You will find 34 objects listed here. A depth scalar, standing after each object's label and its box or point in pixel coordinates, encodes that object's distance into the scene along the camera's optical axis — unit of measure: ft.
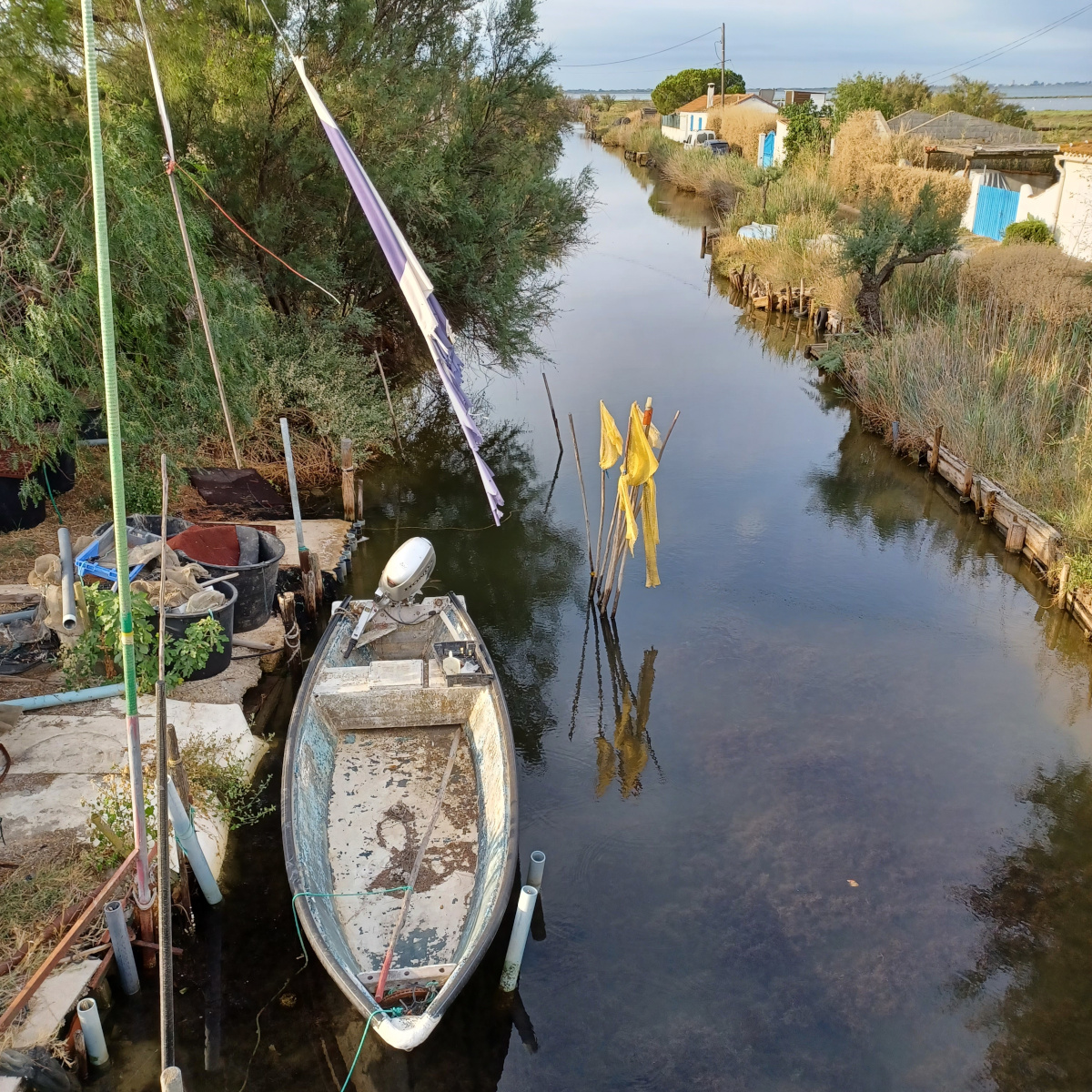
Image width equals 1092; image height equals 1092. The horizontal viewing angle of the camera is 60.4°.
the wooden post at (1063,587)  40.19
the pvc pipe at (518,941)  19.79
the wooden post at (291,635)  34.68
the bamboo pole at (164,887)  15.35
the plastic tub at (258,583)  33.42
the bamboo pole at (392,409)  53.60
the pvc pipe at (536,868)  21.26
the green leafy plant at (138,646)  26.63
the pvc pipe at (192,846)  20.74
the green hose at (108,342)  15.04
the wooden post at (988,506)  47.68
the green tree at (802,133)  128.77
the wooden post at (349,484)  44.01
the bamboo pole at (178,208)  25.11
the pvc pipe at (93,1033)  18.78
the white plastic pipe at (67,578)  28.53
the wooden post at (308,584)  37.40
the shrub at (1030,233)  79.20
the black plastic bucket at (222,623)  29.99
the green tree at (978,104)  167.22
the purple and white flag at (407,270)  21.04
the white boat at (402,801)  19.45
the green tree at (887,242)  65.77
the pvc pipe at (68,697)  27.86
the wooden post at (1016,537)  44.57
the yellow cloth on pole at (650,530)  35.58
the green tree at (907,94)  180.75
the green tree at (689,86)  273.54
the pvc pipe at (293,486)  36.24
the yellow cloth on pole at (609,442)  34.78
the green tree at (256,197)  35.83
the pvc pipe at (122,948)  19.57
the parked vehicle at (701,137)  197.23
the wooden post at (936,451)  53.16
